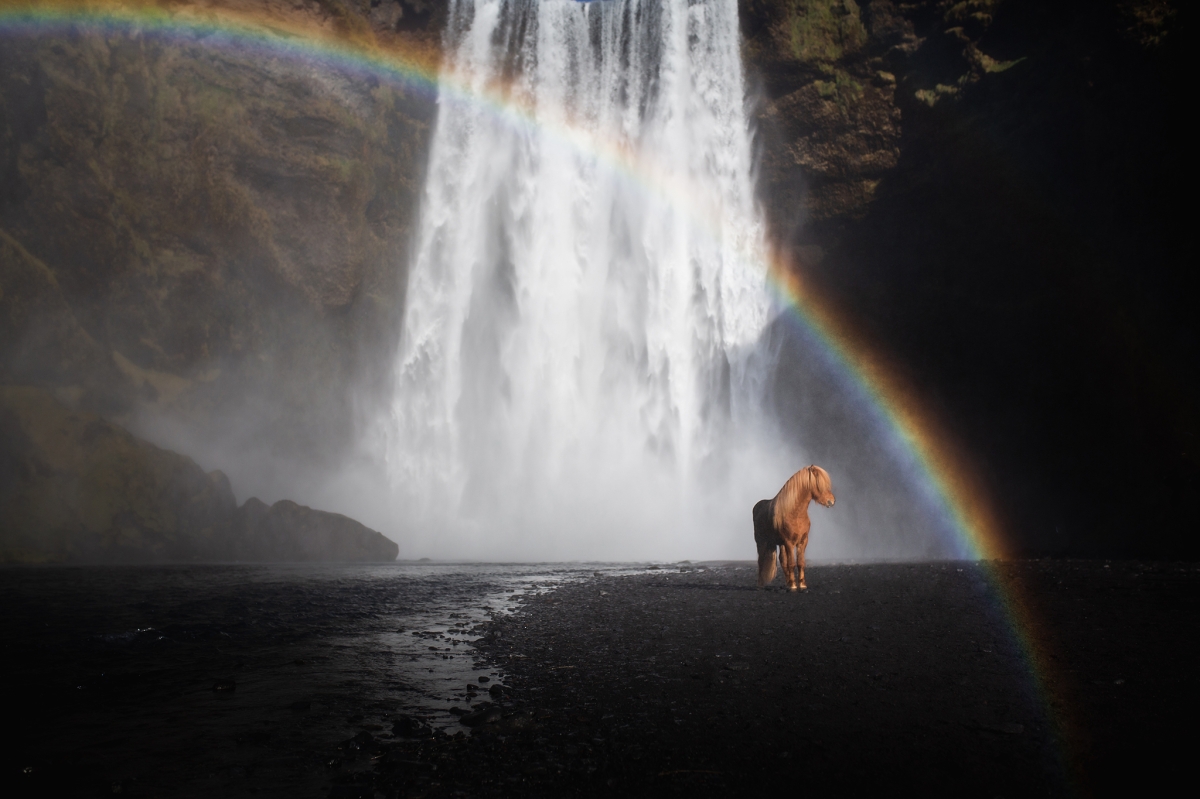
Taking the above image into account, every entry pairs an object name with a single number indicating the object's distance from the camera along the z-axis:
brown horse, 10.73
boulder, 23.19
